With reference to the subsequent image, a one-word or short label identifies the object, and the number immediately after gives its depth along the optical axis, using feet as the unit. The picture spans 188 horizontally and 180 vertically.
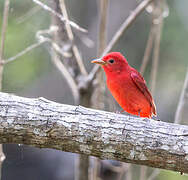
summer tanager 22.91
